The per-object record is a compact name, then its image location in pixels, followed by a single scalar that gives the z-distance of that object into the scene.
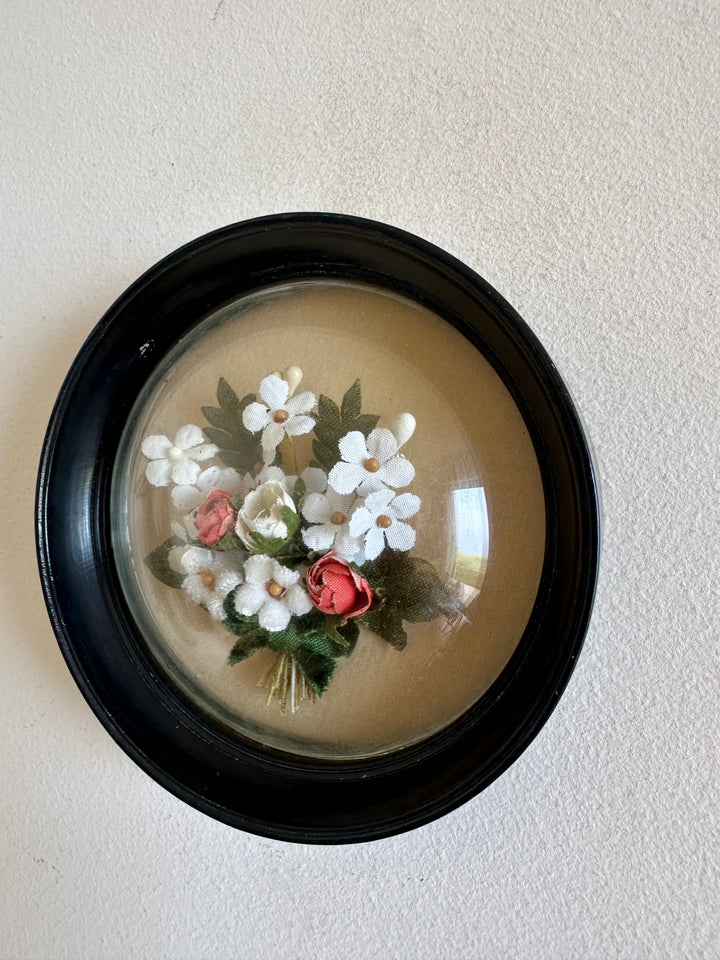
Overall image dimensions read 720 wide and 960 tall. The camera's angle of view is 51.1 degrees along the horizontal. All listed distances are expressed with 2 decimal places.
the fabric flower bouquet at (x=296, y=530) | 0.14
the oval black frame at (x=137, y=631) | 0.14
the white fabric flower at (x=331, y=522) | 0.14
